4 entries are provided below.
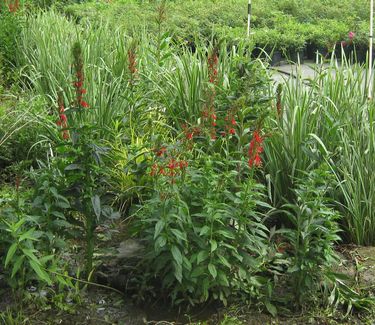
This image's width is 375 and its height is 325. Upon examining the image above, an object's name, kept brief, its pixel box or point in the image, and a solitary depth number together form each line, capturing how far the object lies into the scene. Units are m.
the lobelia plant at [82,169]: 3.01
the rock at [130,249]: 3.35
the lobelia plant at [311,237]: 3.04
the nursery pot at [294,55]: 9.17
